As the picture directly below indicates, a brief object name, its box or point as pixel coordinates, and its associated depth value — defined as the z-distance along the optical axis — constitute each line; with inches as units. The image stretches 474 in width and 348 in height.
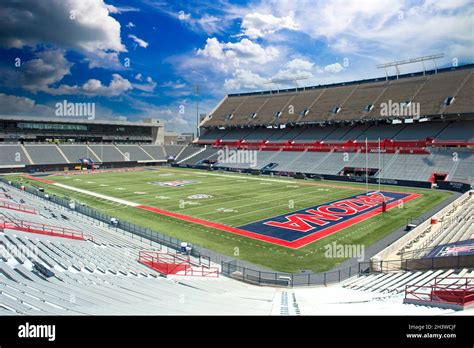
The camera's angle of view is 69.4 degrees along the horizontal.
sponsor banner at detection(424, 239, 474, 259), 558.3
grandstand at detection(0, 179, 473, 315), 319.0
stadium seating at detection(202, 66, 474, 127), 2214.6
